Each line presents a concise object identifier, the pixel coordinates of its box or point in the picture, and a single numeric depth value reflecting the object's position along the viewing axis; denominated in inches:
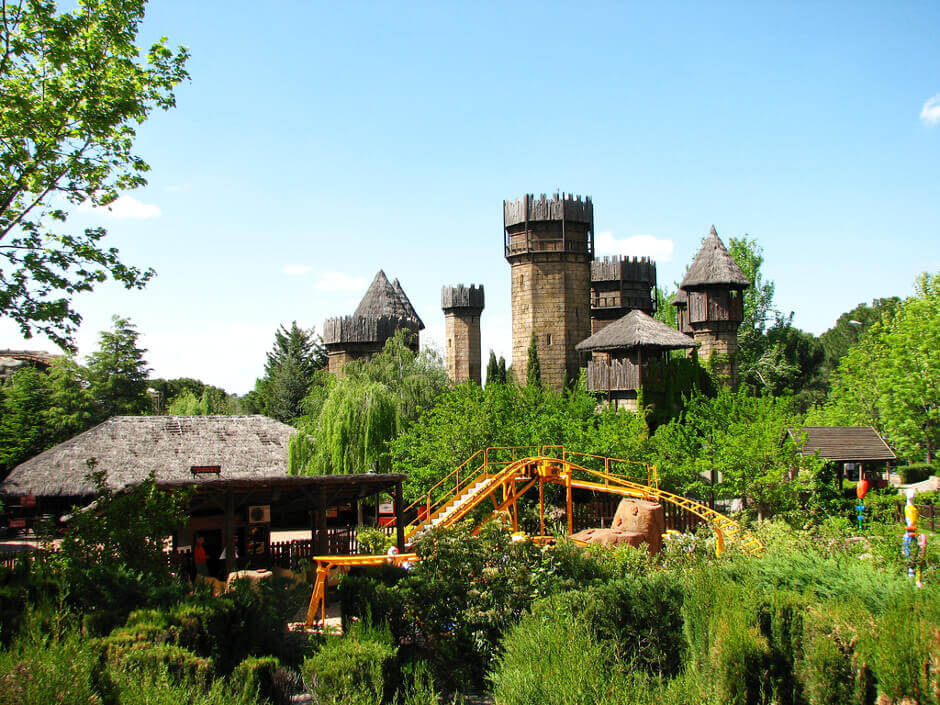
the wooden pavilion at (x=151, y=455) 1156.5
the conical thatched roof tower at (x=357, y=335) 1744.6
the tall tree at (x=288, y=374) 2054.6
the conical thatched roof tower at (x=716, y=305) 1646.2
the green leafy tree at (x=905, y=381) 1258.6
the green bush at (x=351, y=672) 344.5
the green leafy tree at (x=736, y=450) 911.7
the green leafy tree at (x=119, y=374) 2059.5
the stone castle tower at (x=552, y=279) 1656.0
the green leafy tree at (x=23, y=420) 1339.8
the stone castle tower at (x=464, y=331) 1886.1
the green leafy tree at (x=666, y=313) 2608.3
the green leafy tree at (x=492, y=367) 1834.3
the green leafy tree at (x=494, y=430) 1006.4
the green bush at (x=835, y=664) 321.7
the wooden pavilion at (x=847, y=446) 1059.9
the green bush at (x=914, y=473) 1659.6
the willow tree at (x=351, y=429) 1091.9
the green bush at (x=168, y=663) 303.7
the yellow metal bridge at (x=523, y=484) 758.5
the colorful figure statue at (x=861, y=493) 849.5
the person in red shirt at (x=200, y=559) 647.8
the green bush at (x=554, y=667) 317.1
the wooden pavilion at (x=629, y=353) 1347.2
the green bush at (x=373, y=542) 699.4
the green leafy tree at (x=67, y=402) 1625.2
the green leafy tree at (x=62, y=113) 496.4
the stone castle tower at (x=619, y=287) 1904.5
